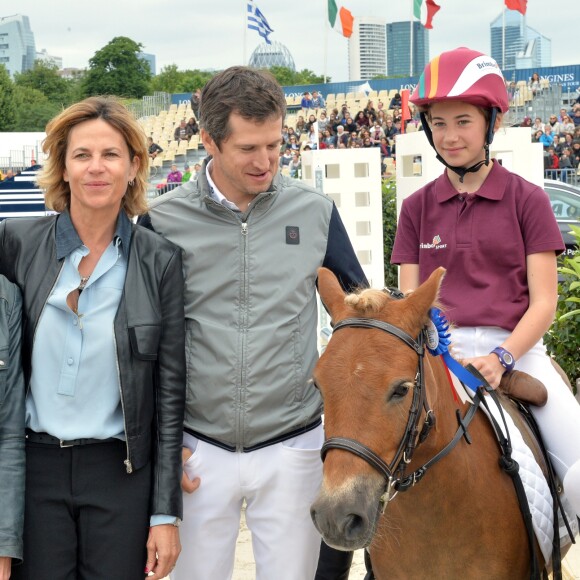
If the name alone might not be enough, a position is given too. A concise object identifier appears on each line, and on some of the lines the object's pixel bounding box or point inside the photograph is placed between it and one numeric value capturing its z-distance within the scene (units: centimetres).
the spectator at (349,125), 2858
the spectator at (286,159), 2365
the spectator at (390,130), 2707
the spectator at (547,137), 2112
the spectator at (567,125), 2248
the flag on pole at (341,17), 3269
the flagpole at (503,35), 3151
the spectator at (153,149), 2601
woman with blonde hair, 255
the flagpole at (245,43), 3036
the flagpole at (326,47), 3384
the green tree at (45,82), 8686
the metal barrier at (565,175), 1934
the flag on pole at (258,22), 3266
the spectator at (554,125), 2236
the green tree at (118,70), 7538
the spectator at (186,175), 1875
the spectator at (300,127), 3078
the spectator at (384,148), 2448
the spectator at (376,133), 2634
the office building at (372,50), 10764
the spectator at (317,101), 3641
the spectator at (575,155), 2034
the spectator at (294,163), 2254
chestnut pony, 223
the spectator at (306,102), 3625
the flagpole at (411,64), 3529
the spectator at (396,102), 3067
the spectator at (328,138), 2775
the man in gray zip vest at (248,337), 280
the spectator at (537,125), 2230
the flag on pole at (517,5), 2819
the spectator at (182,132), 3344
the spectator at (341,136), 2722
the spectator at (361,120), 2851
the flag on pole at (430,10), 2989
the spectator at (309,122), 3048
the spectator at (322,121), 3023
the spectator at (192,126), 3356
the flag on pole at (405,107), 2277
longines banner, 3225
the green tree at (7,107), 6672
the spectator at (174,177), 2182
